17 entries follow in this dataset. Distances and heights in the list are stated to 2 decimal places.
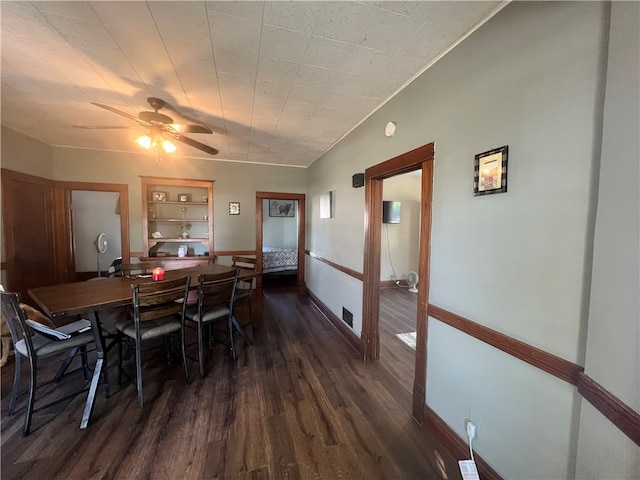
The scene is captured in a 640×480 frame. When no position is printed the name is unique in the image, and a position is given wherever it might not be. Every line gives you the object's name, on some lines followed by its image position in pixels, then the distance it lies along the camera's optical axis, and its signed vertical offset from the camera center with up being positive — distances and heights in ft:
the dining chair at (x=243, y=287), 10.38 -2.85
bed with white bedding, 20.53 -2.92
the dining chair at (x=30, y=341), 5.43 -2.85
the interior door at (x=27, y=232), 10.13 -0.44
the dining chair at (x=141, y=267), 10.53 -2.14
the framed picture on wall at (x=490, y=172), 4.07 +0.97
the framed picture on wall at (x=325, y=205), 12.00 +1.04
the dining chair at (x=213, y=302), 7.65 -2.50
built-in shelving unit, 14.39 +0.43
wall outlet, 4.69 -3.77
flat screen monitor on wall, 18.07 +1.07
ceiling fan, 7.26 +2.93
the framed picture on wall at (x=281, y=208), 25.79 +1.75
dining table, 5.85 -1.97
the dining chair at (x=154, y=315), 6.38 -2.44
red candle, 8.57 -1.74
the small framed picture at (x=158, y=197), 14.66 +1.57
